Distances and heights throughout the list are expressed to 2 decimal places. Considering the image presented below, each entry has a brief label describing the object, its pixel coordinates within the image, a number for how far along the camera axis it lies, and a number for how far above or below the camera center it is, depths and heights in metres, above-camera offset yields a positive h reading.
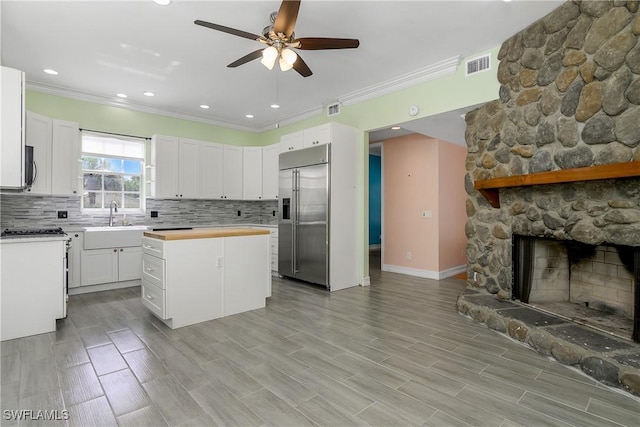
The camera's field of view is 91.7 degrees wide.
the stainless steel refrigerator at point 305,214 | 4.59 +0.00
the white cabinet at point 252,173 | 6.20 +0.82
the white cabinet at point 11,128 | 2.91 +0.82
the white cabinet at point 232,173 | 6.03 +0.82
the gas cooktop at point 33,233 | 3.03 -0.20
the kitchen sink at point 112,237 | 4.36 -0.32
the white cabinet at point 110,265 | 4.36 -0.74
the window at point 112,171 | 4.93 +0.72
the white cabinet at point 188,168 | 5.46 +0.82
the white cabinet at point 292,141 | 5.01 +1.21
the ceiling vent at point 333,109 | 5.19 +1.78
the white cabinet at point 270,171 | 5.85 +0.84
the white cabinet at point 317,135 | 4.56 +1.20
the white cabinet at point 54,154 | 4.09 +0.83
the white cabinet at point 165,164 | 5.19 +0.85
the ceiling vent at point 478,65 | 3.47 +1.70
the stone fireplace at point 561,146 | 2.30 +0.61
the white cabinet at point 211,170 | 5.74 +0.84
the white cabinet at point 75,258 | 4.22 -0.60
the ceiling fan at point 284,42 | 2.34 +1.41
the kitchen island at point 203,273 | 3.07 -0.64
